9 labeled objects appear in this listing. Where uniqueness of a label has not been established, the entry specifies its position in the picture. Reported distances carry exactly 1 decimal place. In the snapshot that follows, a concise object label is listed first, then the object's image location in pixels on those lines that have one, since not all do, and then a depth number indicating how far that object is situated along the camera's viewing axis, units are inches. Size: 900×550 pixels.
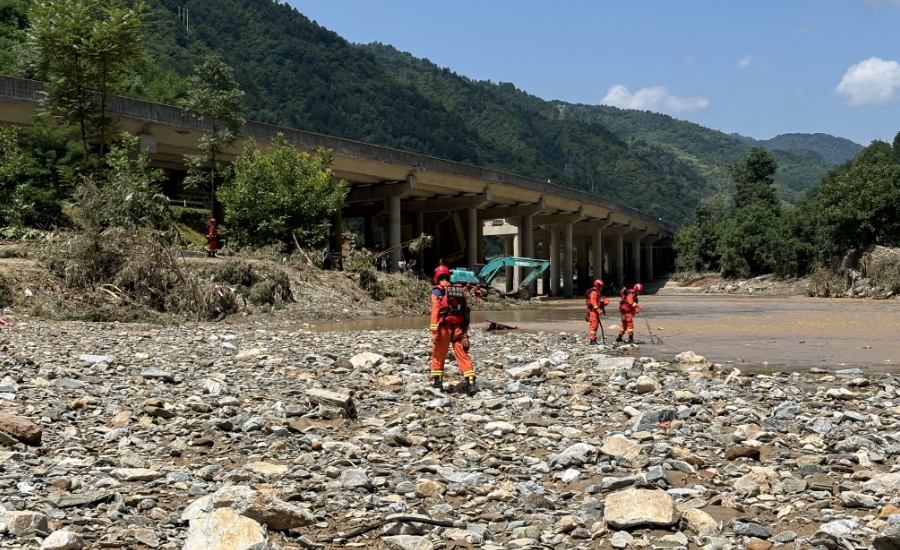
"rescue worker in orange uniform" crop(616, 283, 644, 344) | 727.7
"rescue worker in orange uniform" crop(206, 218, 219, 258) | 1146.0
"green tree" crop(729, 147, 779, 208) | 3531.0
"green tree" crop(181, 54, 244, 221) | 1441.9
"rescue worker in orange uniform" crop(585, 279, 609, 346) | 716.0
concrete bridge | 1406.3
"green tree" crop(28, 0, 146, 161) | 1042.7
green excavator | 1800.0
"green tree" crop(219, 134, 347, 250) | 1370.6
